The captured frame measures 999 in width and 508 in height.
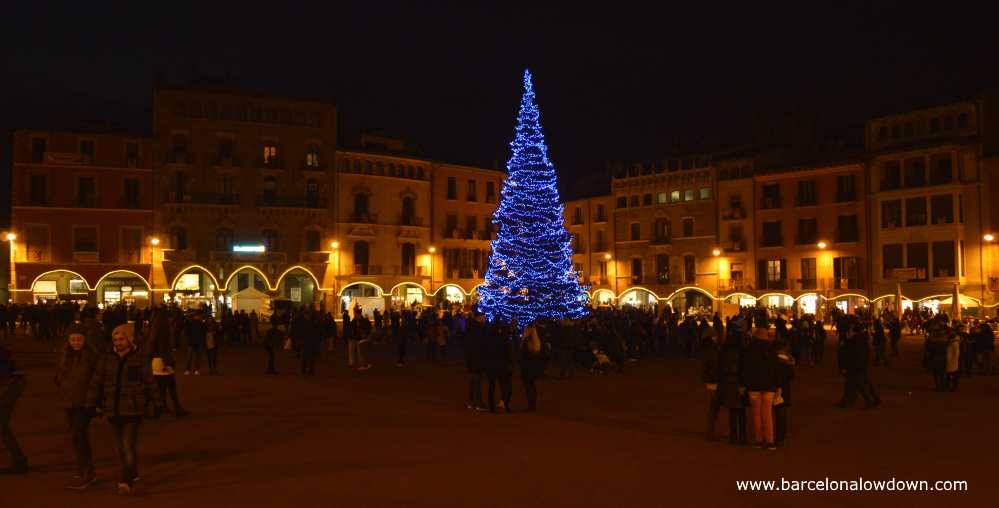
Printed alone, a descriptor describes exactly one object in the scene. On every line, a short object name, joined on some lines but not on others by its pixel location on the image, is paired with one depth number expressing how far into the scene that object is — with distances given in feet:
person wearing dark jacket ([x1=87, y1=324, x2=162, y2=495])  26.66
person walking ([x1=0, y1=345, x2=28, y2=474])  29.76
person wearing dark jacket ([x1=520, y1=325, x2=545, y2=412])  46.57
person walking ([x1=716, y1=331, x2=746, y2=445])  35.94
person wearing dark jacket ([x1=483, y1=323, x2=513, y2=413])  45.88
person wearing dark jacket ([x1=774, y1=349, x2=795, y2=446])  36.09
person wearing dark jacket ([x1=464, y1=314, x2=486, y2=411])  46.62
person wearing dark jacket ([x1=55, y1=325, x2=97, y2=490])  27.58
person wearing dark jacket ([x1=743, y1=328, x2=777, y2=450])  34.58
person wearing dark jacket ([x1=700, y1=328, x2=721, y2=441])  36.91
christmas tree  102.47
